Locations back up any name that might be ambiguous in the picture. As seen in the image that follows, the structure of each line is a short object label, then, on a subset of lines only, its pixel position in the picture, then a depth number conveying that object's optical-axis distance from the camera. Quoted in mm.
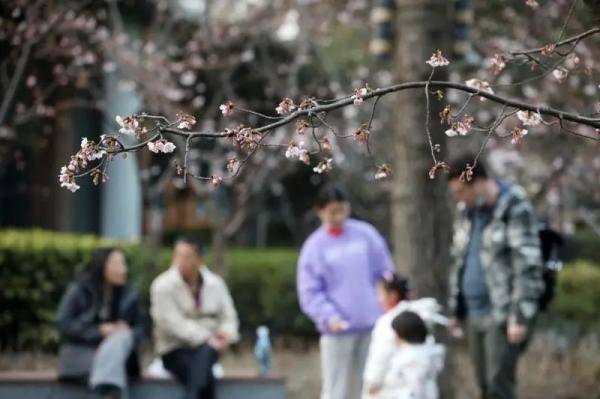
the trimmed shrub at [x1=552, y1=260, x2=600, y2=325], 27766
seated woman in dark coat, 15914
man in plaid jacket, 13516
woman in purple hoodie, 14781
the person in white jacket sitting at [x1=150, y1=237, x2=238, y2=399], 15875
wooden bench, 16312
